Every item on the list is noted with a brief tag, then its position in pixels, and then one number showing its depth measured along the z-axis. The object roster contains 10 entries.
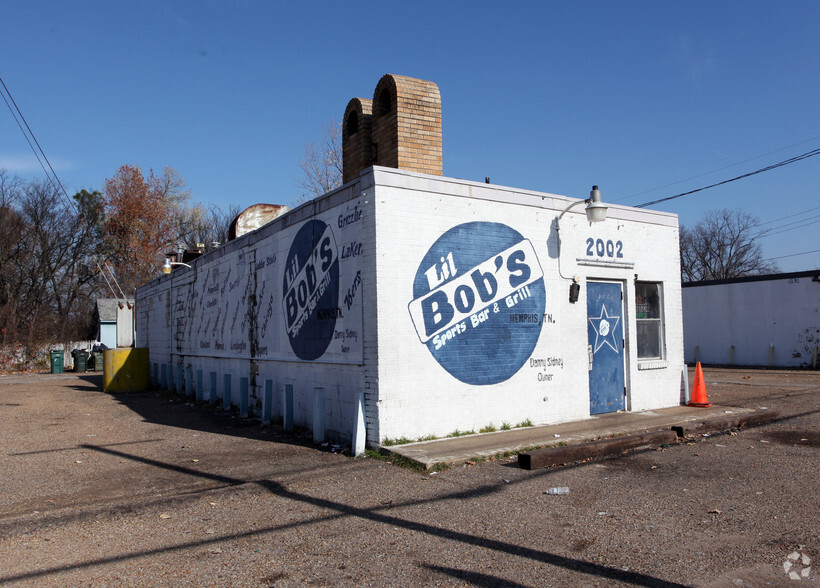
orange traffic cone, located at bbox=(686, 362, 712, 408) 11.96
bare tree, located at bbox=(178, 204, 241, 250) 49.60
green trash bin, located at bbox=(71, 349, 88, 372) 32.47
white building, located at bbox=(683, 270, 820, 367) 23.78
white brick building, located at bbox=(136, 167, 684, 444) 8.69
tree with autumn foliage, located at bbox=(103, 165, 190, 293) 43.09
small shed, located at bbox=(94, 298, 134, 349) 36.94
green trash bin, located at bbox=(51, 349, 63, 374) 31.66
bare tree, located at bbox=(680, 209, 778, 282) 55.78
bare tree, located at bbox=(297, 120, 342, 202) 30.14
